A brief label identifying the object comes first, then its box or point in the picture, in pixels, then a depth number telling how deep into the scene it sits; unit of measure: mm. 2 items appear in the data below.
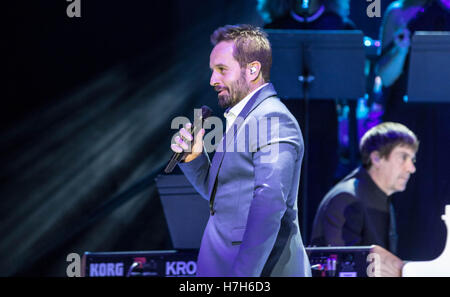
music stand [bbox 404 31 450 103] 7328
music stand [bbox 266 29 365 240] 7391
